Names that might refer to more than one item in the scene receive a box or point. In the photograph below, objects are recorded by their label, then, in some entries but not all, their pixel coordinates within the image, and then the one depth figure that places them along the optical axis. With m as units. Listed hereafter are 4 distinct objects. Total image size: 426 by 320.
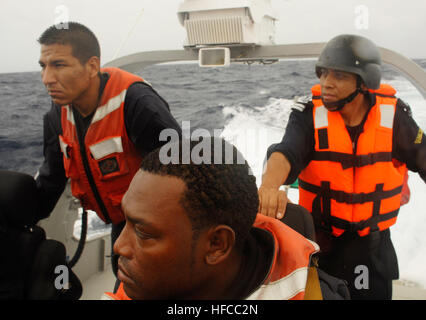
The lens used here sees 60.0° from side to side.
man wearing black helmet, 1.50
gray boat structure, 2.14
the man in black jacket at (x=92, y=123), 1.52
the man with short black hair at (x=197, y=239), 0.71
